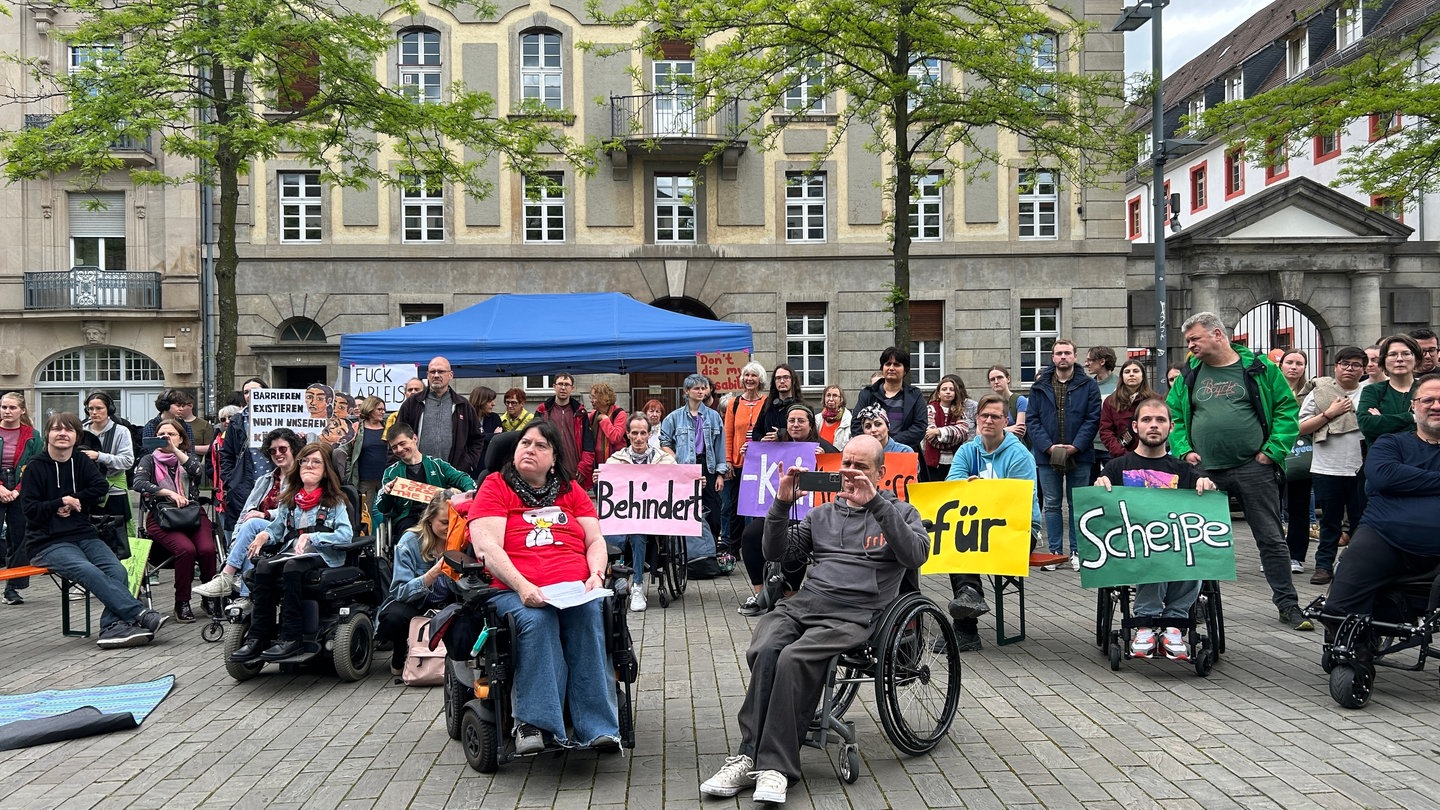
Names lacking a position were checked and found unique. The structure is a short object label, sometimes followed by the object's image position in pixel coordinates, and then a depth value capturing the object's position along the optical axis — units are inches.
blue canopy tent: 587.2
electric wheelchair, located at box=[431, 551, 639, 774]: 220.2
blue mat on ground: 256.1
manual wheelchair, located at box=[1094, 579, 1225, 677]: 292.2
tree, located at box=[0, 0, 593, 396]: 609.9
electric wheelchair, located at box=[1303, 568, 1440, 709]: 256.5
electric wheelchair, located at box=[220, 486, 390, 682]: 305.4
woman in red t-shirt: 217.0
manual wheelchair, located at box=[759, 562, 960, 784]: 213.5
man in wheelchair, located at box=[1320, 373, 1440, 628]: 265.0
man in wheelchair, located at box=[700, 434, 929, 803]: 204.4
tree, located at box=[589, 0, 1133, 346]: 620.4
